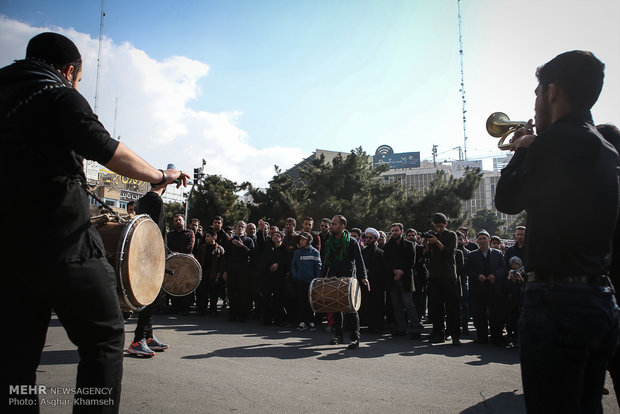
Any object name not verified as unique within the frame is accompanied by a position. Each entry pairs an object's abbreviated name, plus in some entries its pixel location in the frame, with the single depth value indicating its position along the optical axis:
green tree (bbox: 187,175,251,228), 27.17
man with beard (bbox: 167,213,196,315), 10.04
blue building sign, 87.44
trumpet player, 1.75
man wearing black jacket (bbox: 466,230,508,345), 8.04
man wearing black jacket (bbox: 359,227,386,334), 9.19
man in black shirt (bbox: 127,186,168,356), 5.41
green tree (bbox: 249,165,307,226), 27.11
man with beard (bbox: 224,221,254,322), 10.21
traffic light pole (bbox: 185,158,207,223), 25.64
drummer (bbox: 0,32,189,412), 1.91
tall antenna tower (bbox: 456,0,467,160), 54.39
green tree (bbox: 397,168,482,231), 28.28
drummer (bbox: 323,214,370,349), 7.59
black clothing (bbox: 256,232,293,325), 9.89
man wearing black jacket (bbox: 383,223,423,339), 8.76
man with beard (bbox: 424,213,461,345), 8.02
